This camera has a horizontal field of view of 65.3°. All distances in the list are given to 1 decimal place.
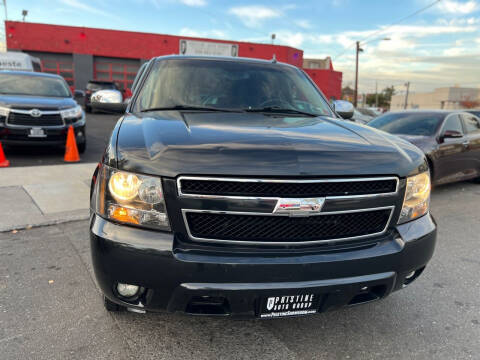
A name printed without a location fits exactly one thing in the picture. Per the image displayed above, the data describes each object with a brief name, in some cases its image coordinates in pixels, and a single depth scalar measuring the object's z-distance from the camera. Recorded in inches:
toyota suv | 287.0
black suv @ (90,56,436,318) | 70.5
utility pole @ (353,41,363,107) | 1528.1
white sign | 1178.6
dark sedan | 242.8
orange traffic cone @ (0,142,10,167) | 266.8
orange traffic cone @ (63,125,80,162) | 300.7
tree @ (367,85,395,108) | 4320.9
